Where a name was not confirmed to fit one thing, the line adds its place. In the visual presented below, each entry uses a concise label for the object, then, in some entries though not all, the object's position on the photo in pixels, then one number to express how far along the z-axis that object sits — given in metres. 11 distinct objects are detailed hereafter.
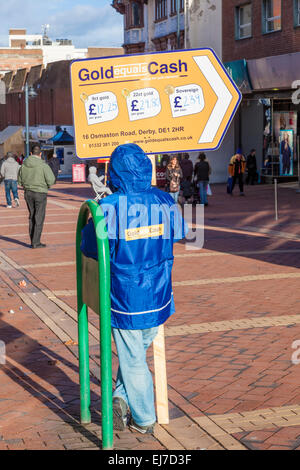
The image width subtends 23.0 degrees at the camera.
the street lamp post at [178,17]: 35.88
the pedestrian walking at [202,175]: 22.05
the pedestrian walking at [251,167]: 31.42
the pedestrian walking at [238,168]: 26.61
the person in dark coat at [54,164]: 27.38
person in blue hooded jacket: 4.45
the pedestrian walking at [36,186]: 13.80
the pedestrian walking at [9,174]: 23.45
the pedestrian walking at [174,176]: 20.33
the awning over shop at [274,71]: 27.19
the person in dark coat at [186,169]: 23.84
